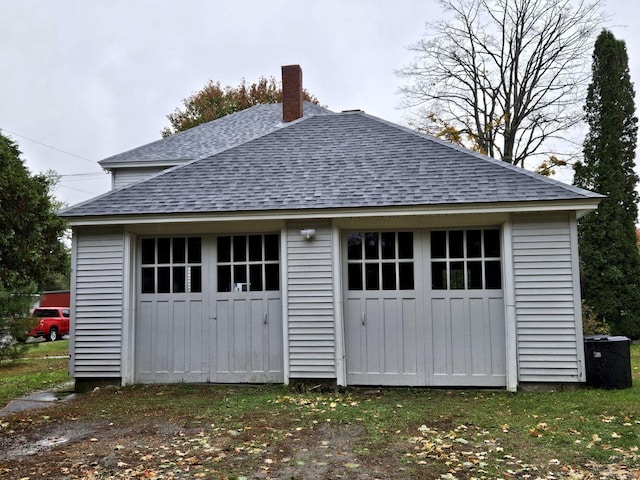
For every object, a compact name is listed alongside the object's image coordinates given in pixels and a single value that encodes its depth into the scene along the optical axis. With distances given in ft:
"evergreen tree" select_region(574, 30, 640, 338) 49.47
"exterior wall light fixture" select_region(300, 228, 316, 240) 23.27
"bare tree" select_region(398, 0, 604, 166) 63.36
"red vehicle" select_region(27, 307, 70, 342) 70.64
